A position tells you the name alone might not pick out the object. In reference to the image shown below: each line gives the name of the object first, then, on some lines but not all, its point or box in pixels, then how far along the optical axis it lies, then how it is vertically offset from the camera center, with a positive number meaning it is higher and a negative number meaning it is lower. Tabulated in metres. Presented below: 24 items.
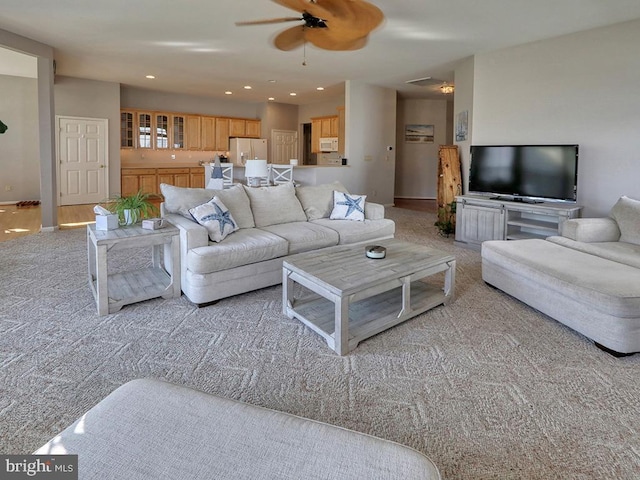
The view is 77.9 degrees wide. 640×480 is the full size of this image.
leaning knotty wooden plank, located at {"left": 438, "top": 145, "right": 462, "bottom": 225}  6.29 +0.35
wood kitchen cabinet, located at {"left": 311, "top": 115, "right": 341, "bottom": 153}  10.27 +1.84
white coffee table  2.48 -0.60
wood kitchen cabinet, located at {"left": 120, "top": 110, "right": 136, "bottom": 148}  9.13 +1.55
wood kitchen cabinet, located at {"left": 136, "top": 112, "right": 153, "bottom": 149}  9.34 +1.58
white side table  2.89 -0.69
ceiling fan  3.96 +1.97
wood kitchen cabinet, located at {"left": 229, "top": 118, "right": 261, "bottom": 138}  10.82 +1.92
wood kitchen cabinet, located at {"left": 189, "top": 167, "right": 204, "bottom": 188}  10.02 +0.49
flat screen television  4.55 +0.35
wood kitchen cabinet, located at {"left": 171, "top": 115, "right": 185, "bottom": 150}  9.87 +1.62
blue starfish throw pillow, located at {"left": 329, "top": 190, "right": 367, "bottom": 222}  4.50 -0.11
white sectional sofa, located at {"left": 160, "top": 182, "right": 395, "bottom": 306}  3.10 -0.34
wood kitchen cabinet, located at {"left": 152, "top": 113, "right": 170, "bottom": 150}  9.59 +1.59
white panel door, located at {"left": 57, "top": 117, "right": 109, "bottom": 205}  8.15 +0.74
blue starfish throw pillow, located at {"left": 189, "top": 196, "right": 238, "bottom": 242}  3.32 -0.19
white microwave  10.23 +1.40
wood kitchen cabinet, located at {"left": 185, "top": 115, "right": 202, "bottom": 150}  10.10 +1.63
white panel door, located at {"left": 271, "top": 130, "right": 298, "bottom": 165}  11.28 +1.50
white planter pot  3.23 -0.17
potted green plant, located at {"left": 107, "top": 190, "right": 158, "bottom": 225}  3.23 -0.10
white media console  4.54 -0.23
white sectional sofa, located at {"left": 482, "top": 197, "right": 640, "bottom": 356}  2.38 -0.52
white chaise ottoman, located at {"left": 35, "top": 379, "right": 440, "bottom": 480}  1.00 -0.68
